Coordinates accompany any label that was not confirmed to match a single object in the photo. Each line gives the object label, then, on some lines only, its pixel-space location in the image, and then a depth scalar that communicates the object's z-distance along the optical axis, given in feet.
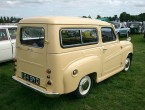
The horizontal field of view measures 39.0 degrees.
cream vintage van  13.69
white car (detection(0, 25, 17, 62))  25.74
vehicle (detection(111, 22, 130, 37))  64.85
